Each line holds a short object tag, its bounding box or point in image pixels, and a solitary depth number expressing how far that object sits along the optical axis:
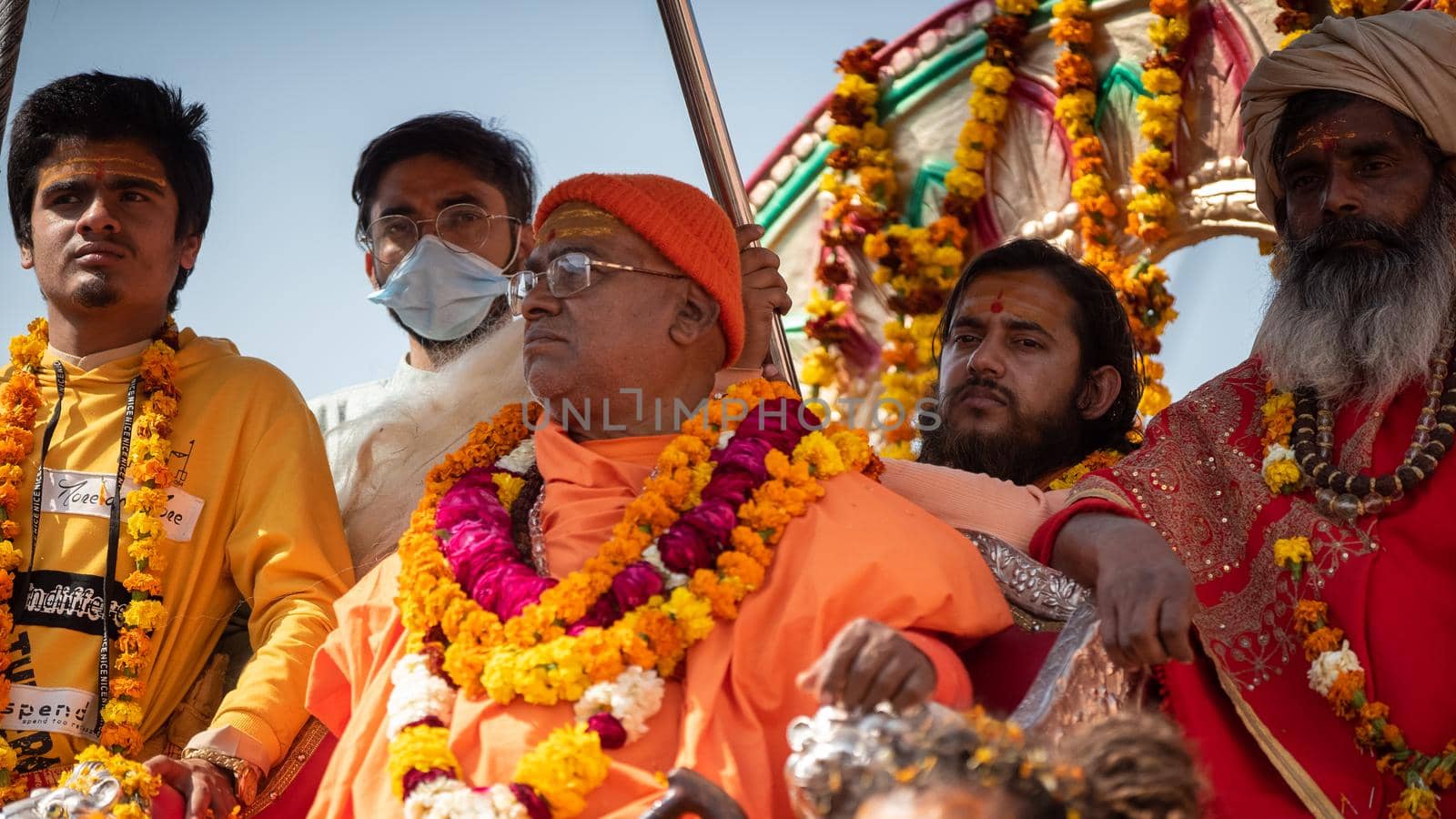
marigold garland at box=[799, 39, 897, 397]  6.87
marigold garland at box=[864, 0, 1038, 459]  6.47
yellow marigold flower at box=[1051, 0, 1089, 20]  6.20
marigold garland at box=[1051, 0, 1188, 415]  5.90
